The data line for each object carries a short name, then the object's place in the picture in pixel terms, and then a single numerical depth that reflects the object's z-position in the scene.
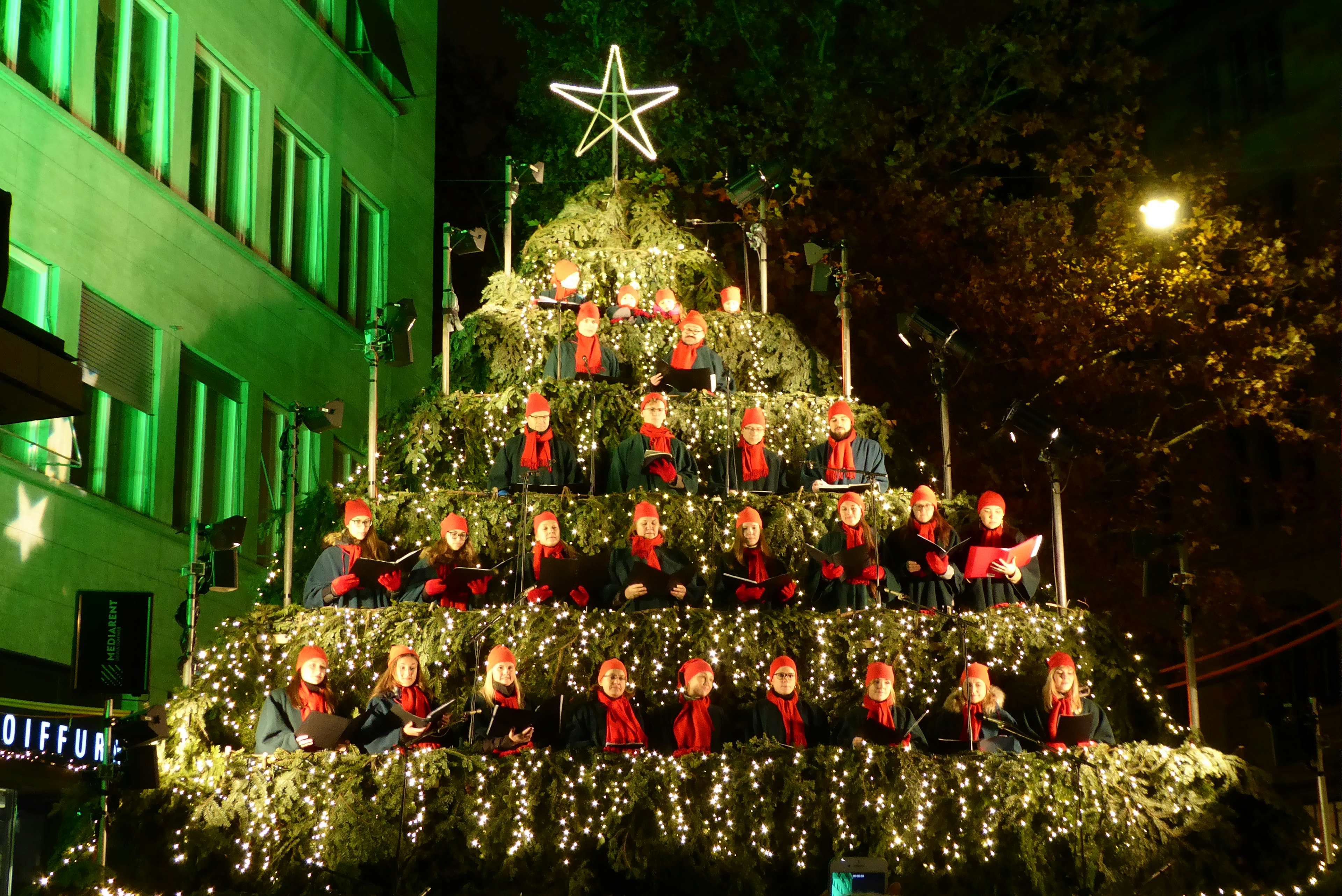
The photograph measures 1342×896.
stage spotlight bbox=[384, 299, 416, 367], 13.70
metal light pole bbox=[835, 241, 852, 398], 14.33
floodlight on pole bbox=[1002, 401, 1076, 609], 12.34
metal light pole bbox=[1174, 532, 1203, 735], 11.64
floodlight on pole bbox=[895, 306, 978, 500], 13.30
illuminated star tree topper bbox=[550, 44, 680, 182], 15.95
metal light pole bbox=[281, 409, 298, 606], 12.81
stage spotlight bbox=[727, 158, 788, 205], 14.55
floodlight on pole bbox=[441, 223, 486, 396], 14.60
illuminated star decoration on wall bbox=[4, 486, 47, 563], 13.47
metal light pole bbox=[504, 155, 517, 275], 15.71
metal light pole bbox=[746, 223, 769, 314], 15.67
